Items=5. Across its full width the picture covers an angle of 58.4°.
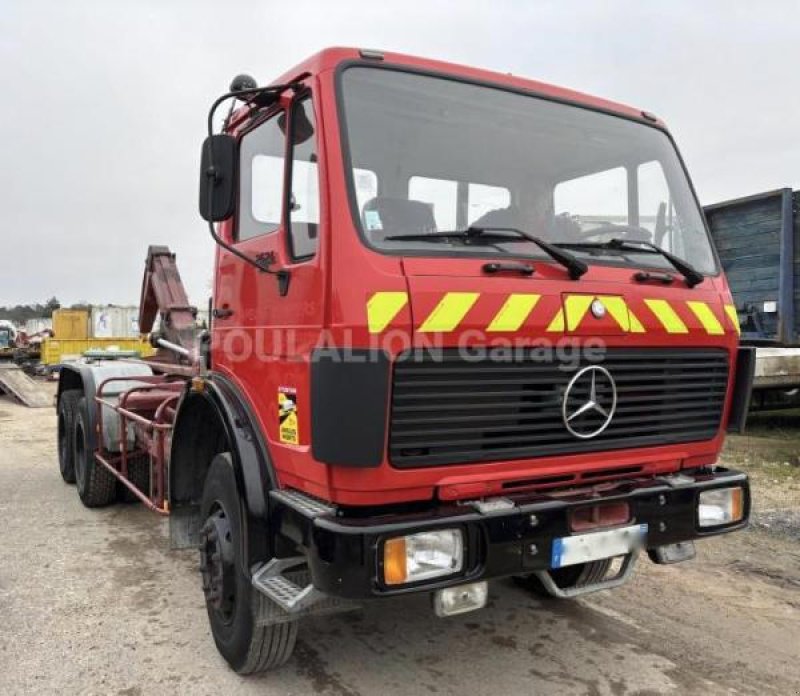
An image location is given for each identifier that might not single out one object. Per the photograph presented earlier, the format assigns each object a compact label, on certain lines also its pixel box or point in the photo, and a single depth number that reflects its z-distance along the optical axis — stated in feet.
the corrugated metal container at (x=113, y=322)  87.71
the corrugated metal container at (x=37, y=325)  110.51
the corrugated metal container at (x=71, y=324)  82.48
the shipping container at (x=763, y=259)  25.04
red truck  8.07
